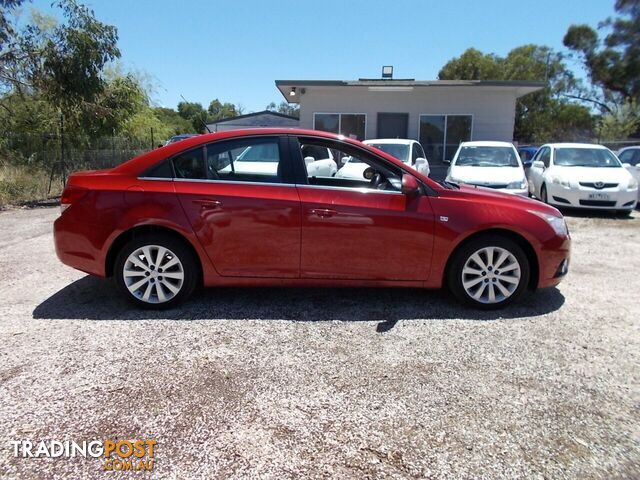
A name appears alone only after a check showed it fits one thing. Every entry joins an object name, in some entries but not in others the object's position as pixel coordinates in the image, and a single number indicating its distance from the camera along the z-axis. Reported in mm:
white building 15953
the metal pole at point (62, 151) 11383
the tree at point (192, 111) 74719
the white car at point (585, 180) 9102
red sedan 3826
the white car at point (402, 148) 10828
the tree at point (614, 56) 37438
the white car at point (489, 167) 9078
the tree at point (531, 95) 39656
